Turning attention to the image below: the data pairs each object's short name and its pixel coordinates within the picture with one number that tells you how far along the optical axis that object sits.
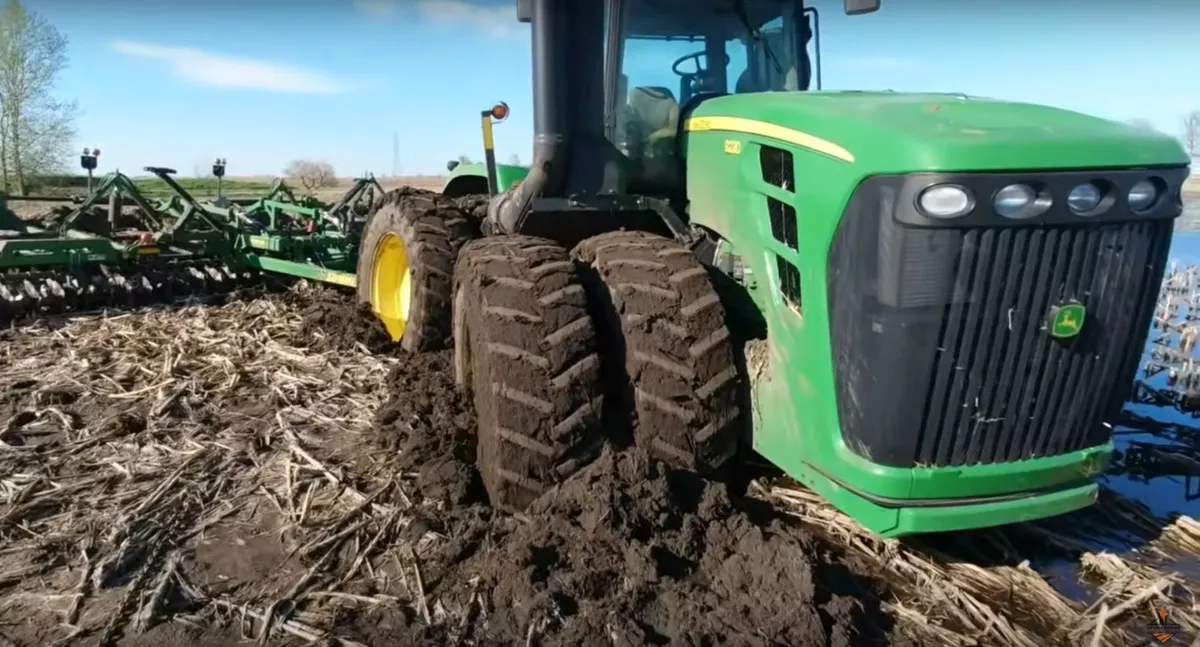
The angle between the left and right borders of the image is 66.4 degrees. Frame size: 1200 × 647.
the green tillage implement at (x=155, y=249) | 7.28
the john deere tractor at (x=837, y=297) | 2.85
